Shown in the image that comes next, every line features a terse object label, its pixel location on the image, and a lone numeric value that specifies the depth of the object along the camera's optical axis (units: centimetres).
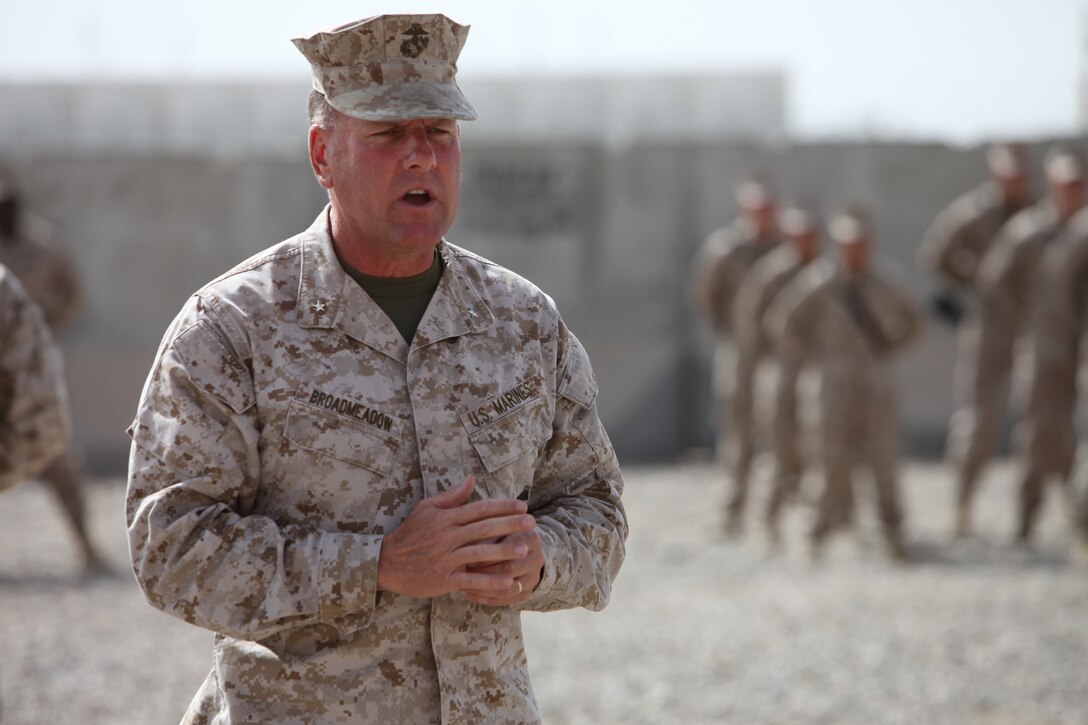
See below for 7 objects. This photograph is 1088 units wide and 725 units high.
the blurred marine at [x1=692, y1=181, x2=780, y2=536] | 1896
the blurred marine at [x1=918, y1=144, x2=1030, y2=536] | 1782
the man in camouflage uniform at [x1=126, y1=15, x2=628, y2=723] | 405
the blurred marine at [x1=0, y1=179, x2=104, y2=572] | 1697
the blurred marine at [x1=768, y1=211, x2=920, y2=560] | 1642
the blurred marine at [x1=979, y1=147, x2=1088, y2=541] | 1596
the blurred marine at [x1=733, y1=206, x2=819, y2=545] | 1779
